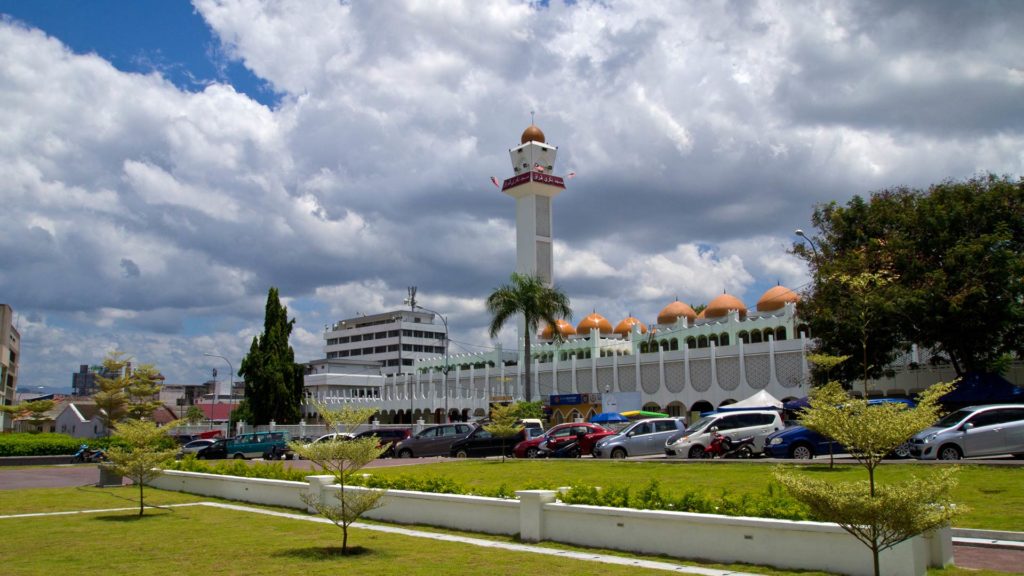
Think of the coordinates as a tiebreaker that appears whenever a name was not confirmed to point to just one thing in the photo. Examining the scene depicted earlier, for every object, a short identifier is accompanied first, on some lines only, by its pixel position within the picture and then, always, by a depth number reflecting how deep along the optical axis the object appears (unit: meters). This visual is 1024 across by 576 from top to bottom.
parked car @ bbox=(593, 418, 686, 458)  25.88
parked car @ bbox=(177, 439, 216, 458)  39.88
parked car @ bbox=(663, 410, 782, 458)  24.16
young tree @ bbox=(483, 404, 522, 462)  26.41
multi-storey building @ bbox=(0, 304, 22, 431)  55.26
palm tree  44.94
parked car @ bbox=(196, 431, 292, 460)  36.31
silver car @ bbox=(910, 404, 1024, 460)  19.41
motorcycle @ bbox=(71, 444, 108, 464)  35.31
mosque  47.50
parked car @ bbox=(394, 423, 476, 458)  32.09
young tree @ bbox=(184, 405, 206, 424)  81.76
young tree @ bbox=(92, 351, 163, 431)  48.75
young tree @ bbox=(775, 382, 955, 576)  7.32
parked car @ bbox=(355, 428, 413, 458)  36.24
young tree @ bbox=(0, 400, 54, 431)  55.97
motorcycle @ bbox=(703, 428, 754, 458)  23.64
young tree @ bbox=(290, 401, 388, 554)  11.67
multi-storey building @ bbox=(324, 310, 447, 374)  106.31
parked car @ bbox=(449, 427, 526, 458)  30.17
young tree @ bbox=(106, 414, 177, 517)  16.09
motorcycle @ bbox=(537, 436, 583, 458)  27.77
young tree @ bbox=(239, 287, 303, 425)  55.22
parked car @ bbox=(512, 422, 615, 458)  28.17
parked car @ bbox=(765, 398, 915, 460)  22.47
